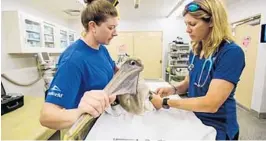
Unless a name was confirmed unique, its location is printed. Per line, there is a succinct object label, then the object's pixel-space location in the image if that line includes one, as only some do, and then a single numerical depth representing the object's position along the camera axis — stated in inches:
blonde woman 33.6
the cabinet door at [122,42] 248.9
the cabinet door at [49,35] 134.8
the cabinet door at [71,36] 184.7
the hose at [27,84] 103.7
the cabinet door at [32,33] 112.4
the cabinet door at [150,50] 247.0
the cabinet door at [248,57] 153.9
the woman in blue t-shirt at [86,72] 22.7
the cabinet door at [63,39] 165.5
